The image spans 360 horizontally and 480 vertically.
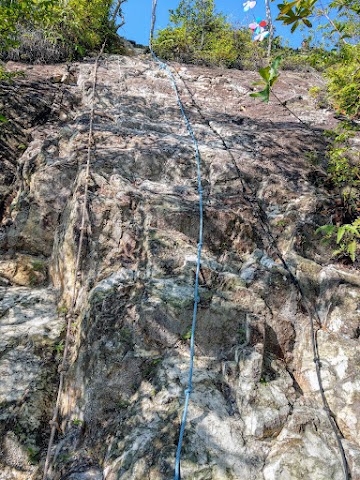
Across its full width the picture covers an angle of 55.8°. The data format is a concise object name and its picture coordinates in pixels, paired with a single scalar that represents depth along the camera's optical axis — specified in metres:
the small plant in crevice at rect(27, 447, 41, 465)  2.58
